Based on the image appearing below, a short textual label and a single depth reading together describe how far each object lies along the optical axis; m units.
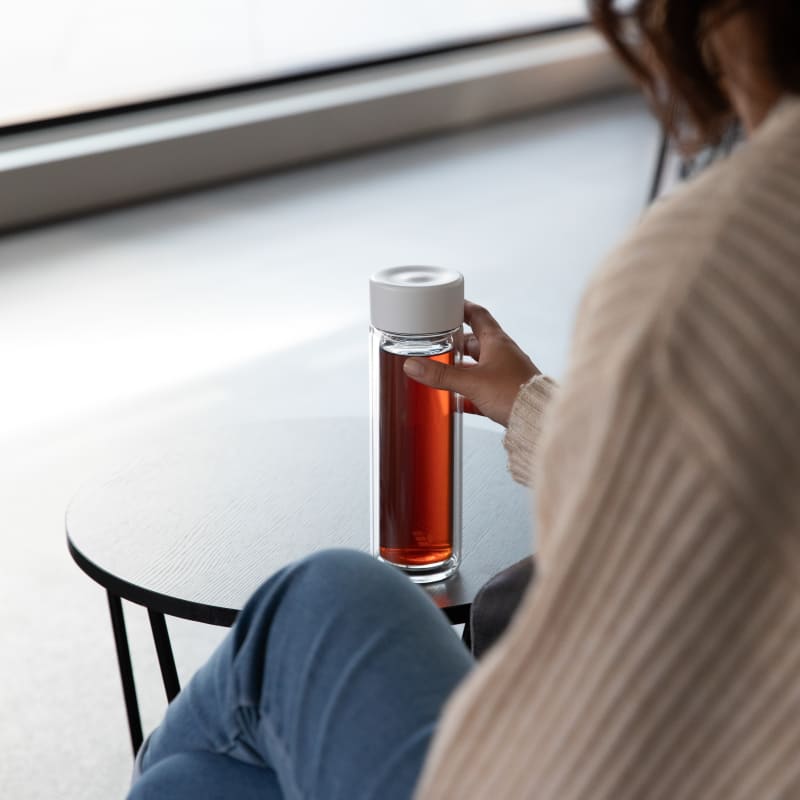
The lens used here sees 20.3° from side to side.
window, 5.22
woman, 1.10
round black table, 1.75
